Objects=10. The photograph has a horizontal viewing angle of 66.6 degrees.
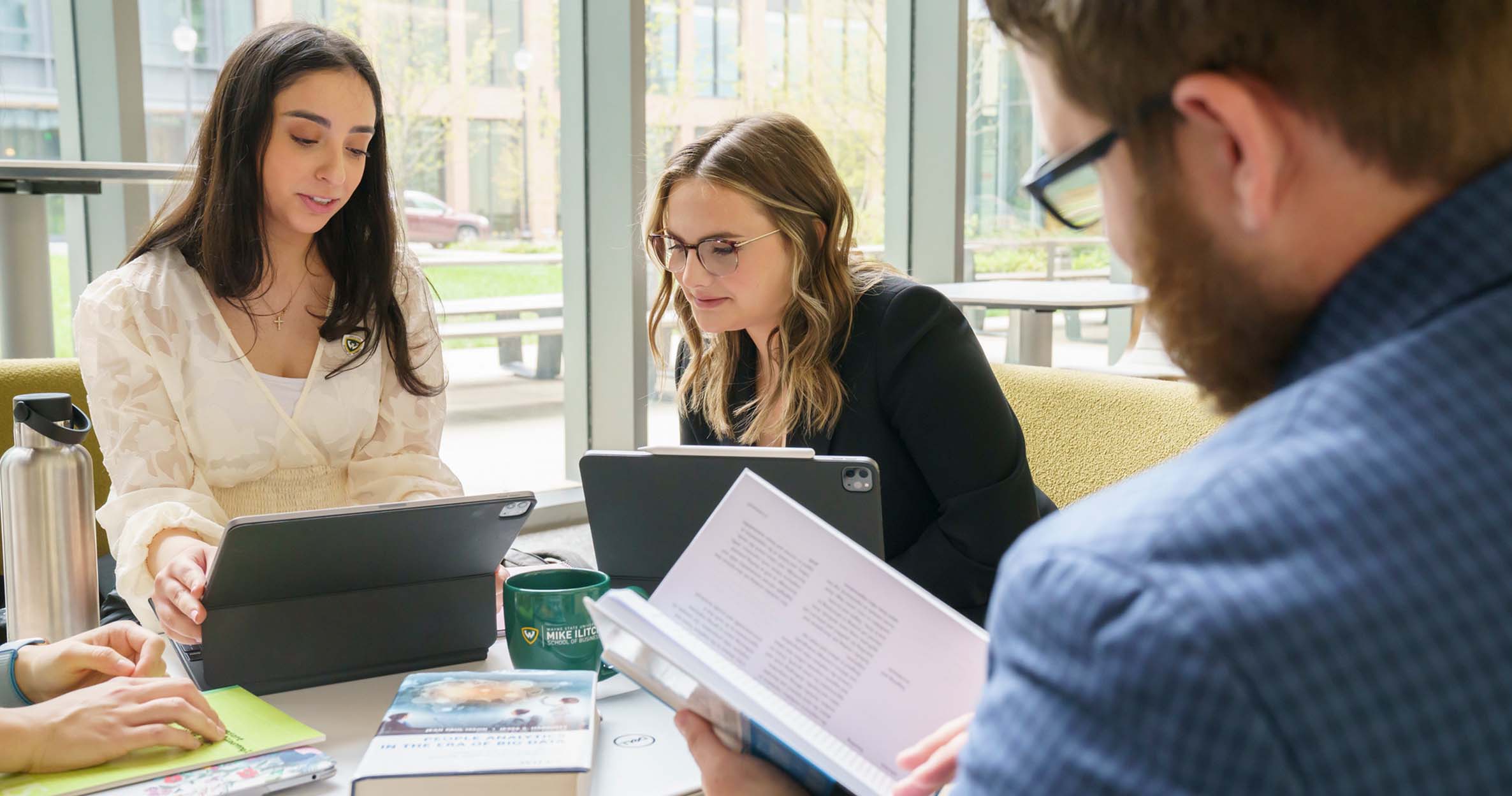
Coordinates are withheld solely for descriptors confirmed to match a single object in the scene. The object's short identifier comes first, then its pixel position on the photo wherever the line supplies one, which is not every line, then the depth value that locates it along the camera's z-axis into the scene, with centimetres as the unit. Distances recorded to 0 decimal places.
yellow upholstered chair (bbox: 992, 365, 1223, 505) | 194
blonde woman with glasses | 176
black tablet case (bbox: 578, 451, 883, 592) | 124
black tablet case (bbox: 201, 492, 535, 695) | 114
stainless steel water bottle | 122
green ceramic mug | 120
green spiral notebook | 97
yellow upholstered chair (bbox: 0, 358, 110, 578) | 188
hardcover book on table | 93
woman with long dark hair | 177
